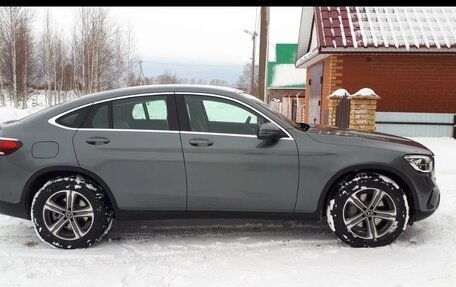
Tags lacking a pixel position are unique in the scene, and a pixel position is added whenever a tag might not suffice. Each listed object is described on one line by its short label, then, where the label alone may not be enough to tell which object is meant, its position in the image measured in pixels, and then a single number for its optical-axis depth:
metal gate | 10.55
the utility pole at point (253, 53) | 33.51
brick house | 11.55
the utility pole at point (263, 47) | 12.09
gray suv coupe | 4.07
